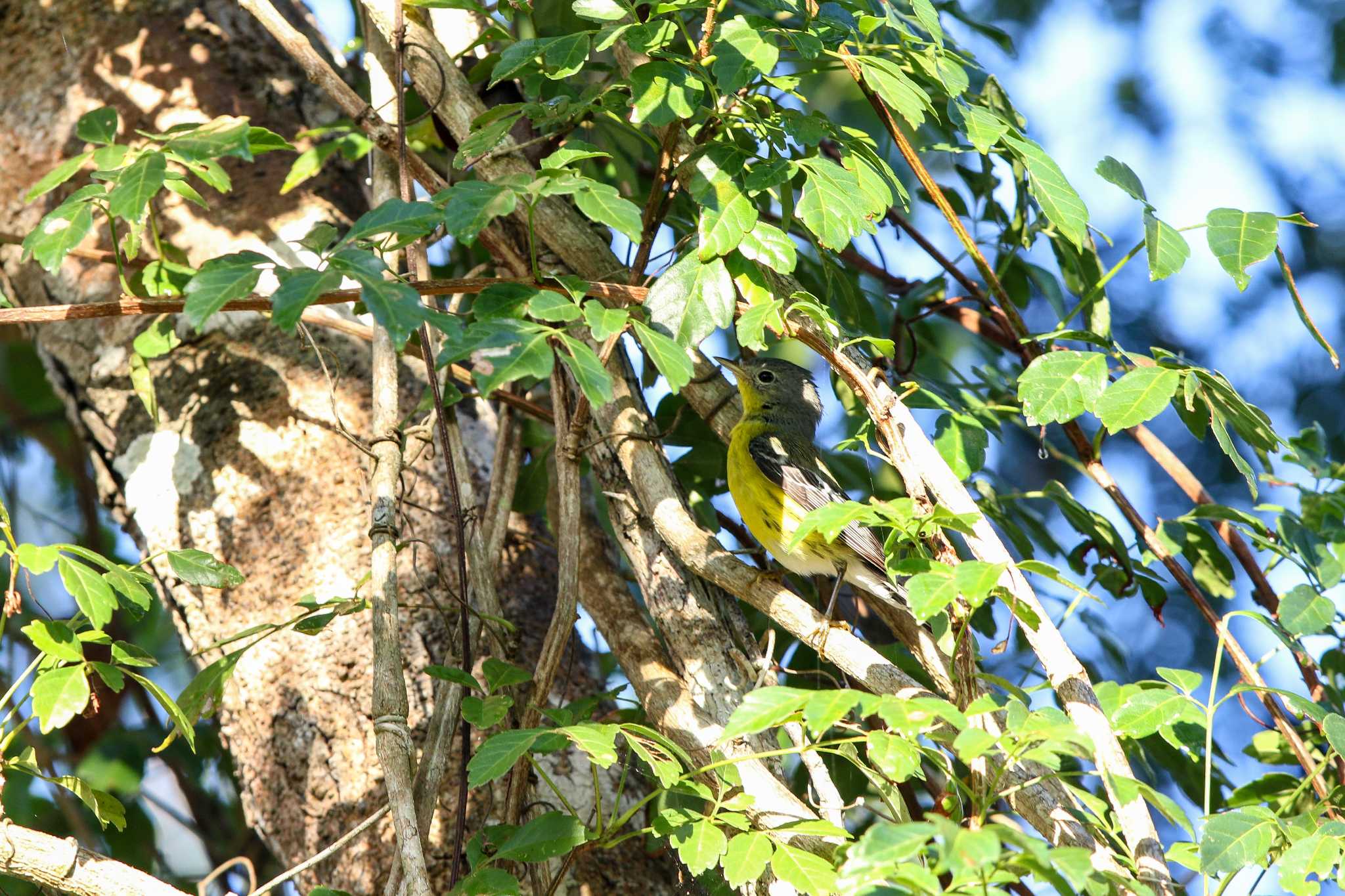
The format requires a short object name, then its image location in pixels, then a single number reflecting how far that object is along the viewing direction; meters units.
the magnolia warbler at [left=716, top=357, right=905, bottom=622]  6.98
